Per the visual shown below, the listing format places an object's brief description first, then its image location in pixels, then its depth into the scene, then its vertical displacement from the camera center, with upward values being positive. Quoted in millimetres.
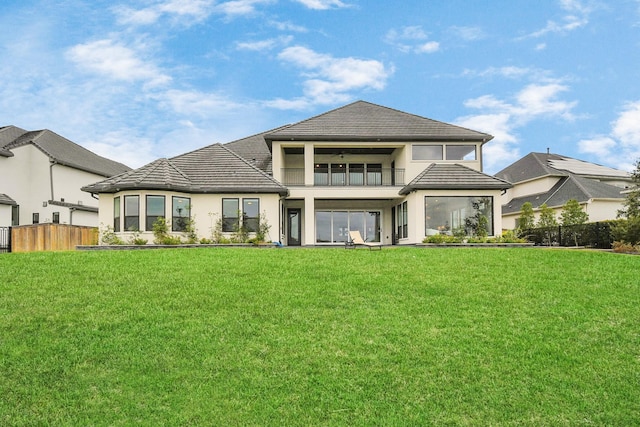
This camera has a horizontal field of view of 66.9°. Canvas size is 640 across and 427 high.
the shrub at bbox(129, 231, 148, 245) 20734 -303
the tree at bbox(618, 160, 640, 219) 20641 +1163
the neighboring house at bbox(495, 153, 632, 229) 32969 +3209
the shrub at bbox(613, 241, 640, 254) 17938 -853
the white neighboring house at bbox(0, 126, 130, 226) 29719 +3416
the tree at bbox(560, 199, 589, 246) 26895 +626
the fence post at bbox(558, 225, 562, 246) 23703 -433
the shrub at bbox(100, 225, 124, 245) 20938 -200
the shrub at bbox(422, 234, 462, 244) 21578 -493
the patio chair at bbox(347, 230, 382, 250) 18677 -504
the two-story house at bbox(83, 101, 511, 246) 22359 +2223
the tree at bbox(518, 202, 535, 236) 28866 +529
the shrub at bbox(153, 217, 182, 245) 20766 -107
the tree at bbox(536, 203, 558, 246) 26828 +444
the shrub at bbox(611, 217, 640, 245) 18422 -227
